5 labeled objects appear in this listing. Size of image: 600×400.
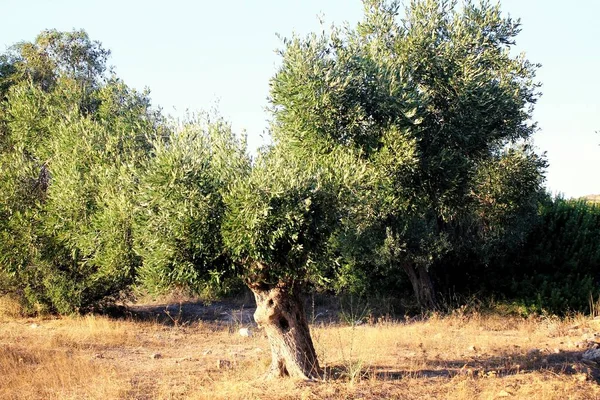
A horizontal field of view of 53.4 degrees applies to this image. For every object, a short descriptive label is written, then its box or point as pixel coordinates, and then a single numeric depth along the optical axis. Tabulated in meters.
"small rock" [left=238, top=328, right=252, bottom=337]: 19.55
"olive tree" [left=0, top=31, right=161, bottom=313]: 15.60
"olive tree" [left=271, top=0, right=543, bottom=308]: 15.98
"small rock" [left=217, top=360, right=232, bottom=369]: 14.38
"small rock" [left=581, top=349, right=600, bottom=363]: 15.12
